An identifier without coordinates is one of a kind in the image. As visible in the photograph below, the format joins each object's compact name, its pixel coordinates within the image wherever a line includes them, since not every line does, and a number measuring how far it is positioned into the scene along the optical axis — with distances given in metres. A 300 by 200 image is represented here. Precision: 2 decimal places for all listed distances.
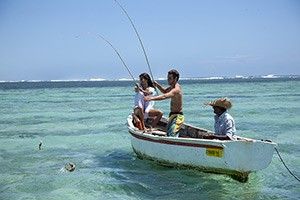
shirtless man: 8.68
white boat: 7.08
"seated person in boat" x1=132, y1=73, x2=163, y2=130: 10.36
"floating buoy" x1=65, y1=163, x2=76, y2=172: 9.37
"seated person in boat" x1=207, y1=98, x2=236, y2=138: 7.71
